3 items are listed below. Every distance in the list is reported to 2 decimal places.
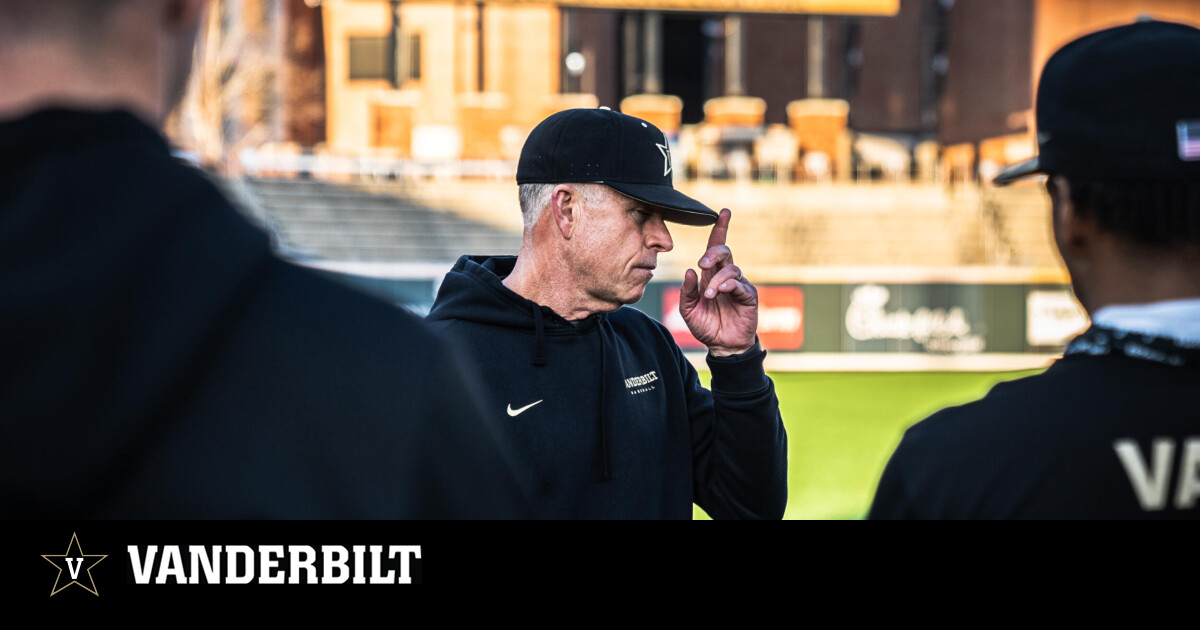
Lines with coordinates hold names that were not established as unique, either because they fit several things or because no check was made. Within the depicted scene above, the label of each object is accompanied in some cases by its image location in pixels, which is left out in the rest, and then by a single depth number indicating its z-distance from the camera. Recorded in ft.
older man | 8.55
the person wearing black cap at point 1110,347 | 4.79
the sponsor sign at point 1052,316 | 60.75
